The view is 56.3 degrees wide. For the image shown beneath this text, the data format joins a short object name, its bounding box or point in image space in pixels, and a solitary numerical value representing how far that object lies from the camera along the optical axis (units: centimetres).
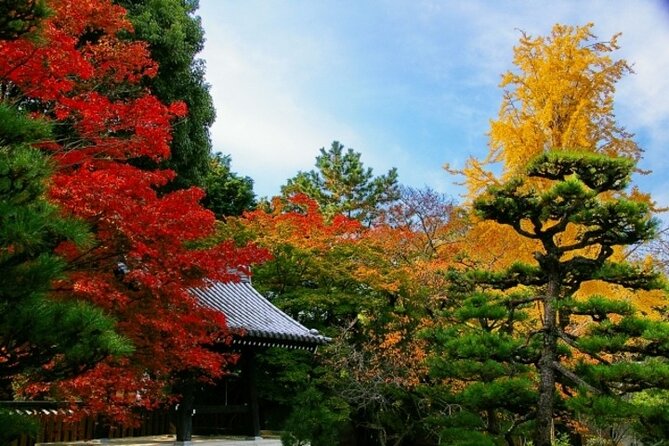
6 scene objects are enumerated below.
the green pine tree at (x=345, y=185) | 3195
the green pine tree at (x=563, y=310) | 599
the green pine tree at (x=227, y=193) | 2616
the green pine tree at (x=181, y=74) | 1398
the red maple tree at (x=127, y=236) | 723
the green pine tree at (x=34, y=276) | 405
